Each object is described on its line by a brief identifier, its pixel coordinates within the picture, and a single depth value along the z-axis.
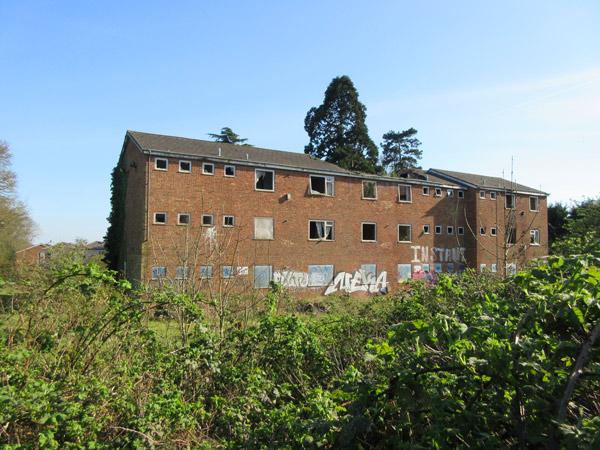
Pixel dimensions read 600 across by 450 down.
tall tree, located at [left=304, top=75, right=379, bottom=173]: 45.59
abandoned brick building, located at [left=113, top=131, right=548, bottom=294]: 21.06
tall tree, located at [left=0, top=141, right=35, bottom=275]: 30.53
